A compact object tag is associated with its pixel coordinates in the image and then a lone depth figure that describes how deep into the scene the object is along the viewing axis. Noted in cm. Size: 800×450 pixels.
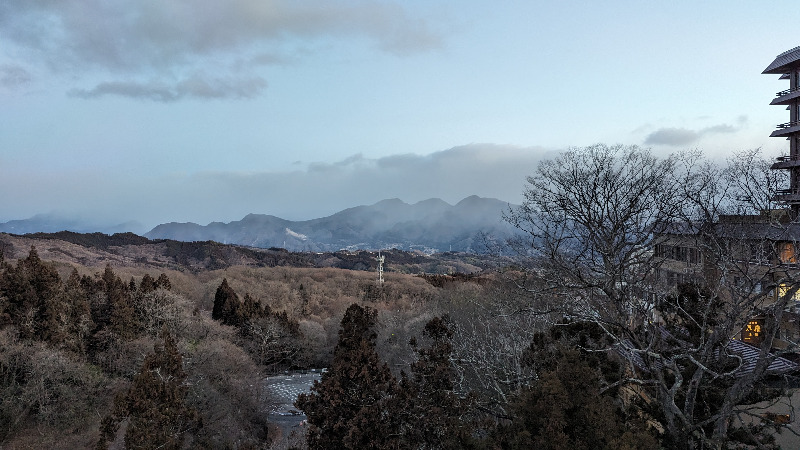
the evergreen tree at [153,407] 1264
